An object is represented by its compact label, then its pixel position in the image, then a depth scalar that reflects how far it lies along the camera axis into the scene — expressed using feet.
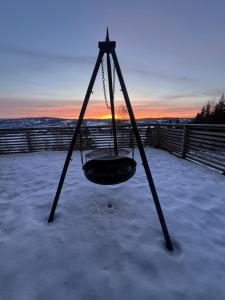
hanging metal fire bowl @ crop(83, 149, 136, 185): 9.50
